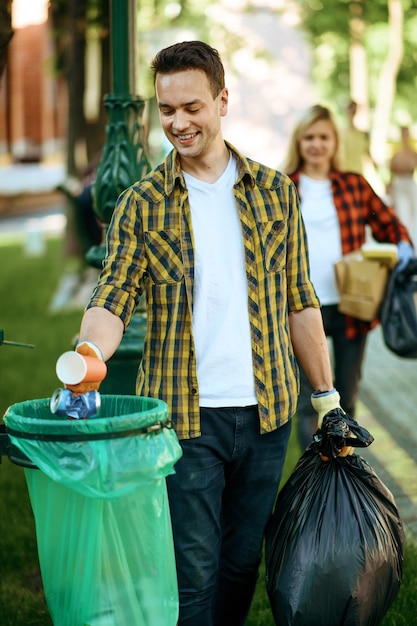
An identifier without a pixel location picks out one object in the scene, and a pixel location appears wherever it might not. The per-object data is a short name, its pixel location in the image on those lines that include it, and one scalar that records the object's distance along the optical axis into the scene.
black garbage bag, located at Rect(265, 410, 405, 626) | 3.48
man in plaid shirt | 3.32
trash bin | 2.88
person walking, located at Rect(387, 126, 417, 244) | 13.90
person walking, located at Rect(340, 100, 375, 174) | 12.23
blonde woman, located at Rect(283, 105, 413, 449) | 5.75
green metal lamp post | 4.73
